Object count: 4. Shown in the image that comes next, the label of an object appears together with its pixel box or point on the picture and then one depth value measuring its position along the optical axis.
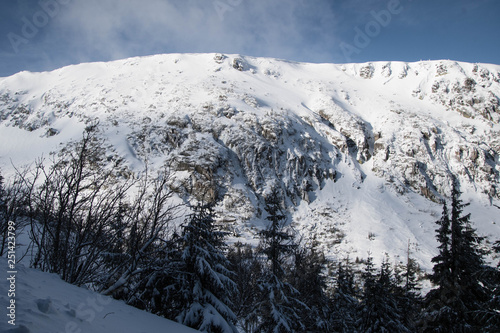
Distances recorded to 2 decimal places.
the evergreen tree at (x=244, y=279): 19.13
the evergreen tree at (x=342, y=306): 16.83
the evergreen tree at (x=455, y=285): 10.87
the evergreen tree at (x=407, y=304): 18.50
